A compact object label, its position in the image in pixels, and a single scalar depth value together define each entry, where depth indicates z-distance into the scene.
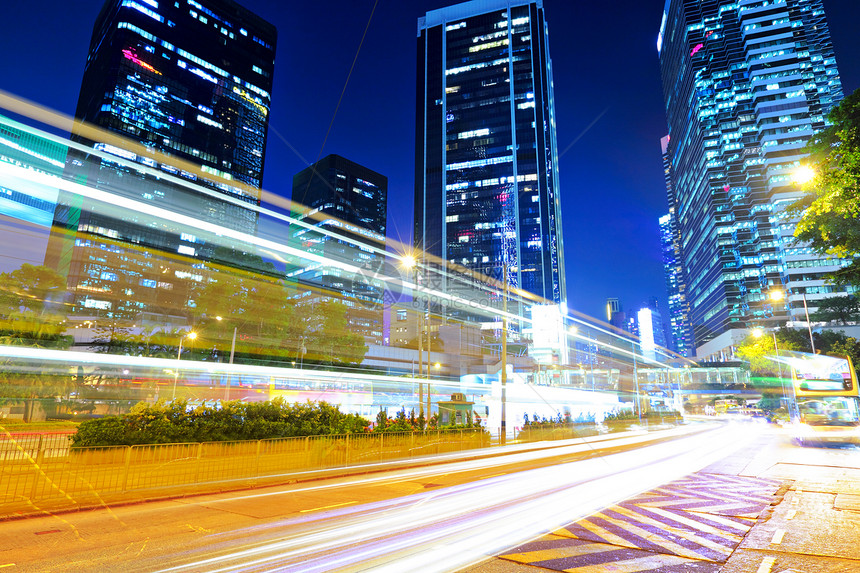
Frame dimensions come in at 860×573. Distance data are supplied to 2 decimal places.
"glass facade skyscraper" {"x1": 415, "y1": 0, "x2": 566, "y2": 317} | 164.25
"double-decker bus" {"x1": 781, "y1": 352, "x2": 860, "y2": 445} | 26.22
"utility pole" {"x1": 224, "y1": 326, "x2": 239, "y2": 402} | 37.42
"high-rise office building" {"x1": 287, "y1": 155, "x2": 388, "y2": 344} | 138.38
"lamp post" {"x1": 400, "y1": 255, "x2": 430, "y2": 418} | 23.17
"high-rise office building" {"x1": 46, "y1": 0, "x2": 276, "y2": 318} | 97.31
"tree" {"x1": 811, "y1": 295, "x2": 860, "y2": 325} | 50.75
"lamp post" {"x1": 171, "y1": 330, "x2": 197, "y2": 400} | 40.72
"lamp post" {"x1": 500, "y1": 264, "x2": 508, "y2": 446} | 28.33
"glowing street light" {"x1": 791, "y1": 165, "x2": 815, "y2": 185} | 18.88
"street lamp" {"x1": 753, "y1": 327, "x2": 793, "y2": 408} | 75.47
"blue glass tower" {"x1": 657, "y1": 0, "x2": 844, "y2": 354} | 123.56
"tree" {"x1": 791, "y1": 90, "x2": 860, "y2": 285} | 17.75
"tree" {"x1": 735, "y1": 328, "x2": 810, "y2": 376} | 57.31
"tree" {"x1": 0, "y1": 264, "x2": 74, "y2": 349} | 28.97
